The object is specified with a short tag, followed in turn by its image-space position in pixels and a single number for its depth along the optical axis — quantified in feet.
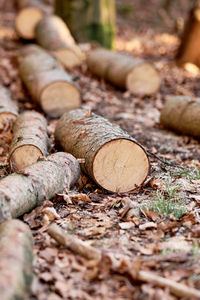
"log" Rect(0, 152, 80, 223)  19.50
